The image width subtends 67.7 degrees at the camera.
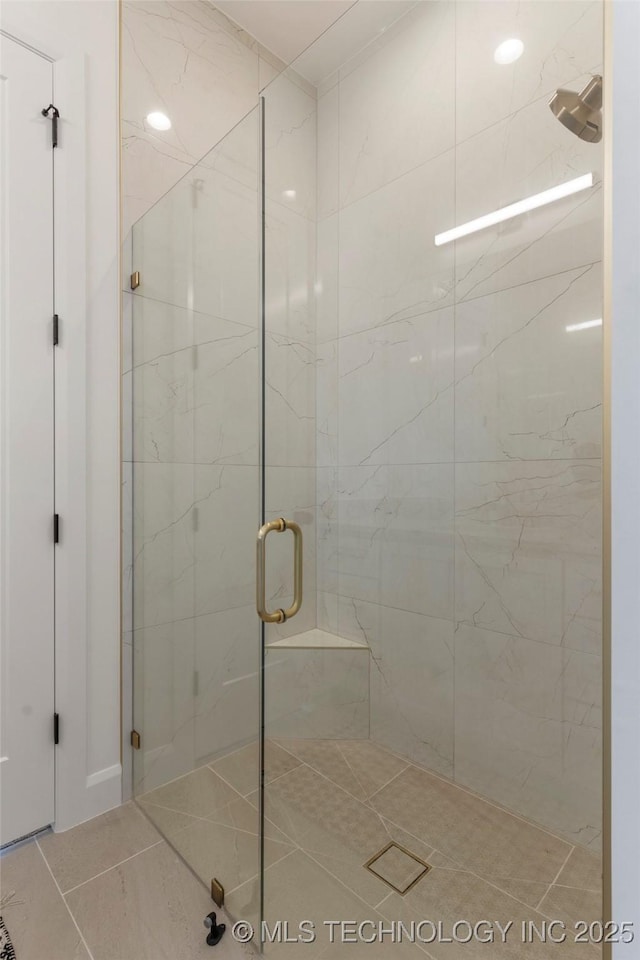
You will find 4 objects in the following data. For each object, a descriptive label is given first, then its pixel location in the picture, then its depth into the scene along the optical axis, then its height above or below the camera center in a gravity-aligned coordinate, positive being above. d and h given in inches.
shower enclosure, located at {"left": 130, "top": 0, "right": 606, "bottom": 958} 30.9 -1.0
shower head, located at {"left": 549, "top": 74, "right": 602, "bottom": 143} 25.8 +21.3
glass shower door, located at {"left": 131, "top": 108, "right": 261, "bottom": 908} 42.1 -3.4
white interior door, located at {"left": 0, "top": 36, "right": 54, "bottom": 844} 54.5 +3.6
